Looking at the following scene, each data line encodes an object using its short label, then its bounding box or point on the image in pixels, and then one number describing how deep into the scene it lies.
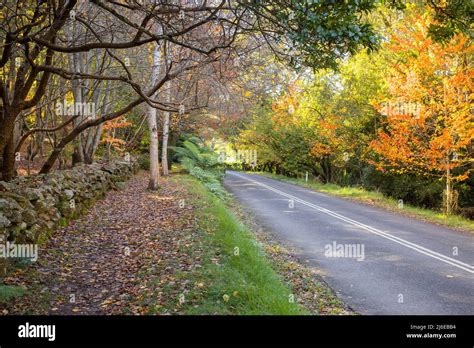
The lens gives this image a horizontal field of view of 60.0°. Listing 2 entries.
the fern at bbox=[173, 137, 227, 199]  24.53
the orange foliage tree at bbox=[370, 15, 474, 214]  15.82
